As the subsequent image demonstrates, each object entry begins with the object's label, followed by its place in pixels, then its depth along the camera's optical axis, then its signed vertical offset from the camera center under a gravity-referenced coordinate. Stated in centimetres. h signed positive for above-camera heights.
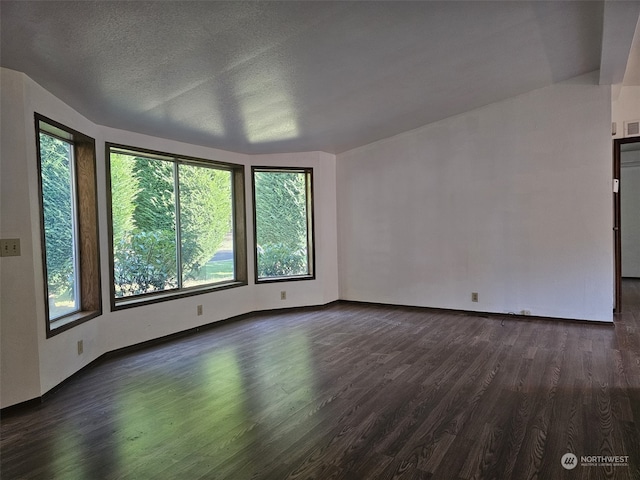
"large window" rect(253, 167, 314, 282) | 570 +15
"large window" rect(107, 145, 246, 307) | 416 +13
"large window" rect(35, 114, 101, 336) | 313 +13
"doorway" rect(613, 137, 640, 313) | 771 +25
